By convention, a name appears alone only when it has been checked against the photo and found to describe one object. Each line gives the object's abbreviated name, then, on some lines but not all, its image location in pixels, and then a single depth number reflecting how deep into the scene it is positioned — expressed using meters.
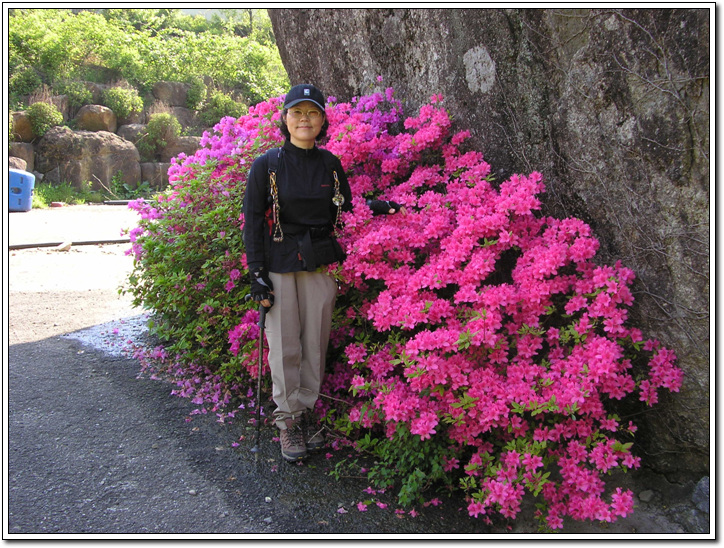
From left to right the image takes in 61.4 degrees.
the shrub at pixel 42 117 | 16.88
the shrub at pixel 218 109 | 21.53
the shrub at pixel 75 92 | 18.67
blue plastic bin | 13.41
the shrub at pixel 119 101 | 19.28
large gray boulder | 3.05
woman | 3.24
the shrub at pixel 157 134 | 19.06
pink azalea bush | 2.78
